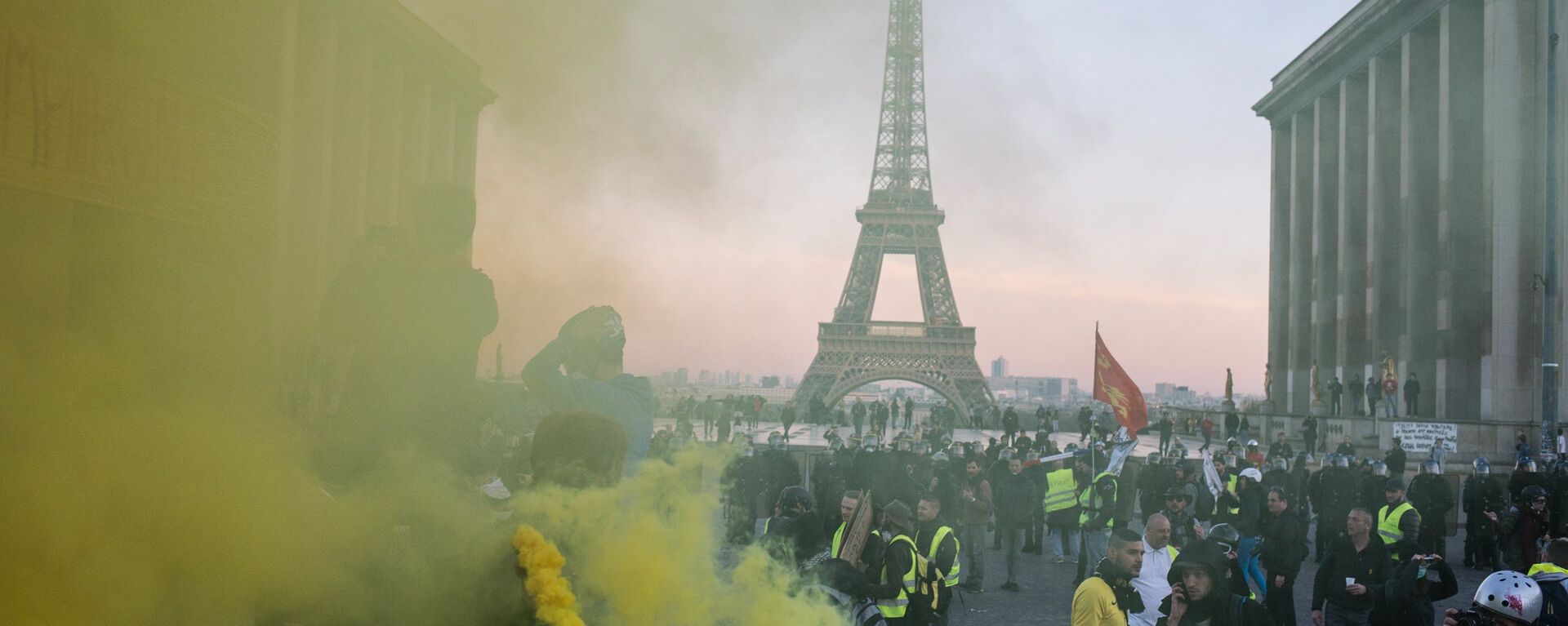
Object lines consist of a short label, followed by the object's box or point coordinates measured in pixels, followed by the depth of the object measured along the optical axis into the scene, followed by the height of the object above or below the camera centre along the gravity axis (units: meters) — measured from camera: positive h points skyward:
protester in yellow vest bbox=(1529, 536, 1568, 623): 5.45 -0.96
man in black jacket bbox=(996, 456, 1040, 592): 12.22 -1.44
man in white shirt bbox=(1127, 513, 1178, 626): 6.88 -1.17
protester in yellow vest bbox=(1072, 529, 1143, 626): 5.90 -1.08
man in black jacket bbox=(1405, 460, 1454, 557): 12.05 -1.23
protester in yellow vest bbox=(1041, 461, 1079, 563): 13.31 -1.47
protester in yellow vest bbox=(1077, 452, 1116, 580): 10.83 -1.33
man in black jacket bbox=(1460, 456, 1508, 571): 13.58 -1.48
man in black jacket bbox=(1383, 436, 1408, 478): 15.32 -0.95
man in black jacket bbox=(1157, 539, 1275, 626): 5.49 -1.07
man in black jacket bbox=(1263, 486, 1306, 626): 8.26 -1.29
